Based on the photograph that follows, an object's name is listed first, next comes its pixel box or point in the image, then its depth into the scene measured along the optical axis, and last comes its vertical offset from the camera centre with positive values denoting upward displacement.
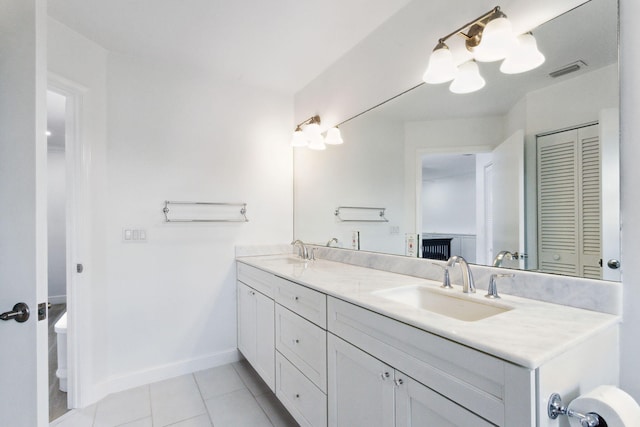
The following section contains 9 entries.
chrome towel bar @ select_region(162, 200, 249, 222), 2.31 +0.02
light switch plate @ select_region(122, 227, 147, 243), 2.17 -0.15
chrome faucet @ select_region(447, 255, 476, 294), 1.29 -0.28
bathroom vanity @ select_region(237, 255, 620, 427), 0.73 -0.43
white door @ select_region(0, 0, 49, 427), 0.92 +0.01
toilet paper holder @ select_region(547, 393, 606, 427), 0.72 -0.49
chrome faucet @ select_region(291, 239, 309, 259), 2.58 -0.32
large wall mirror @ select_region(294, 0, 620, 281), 1.05 +0.22
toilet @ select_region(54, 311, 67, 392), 2.07 -0.97
